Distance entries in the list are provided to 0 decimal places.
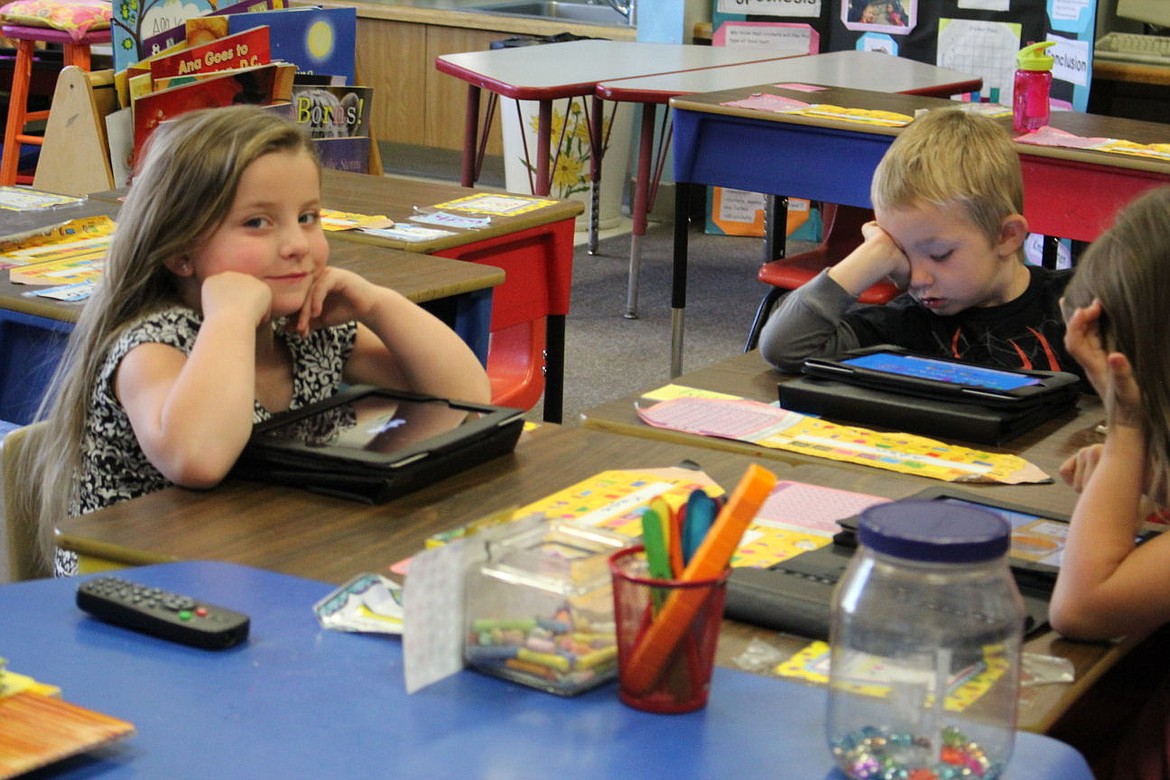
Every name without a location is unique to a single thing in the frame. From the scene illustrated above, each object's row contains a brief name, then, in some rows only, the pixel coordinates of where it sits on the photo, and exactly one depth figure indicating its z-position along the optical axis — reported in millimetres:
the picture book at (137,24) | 3801
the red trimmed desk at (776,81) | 4086
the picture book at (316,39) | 4000
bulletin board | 5141
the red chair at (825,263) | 3360
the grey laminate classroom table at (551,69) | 4289
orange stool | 4715
